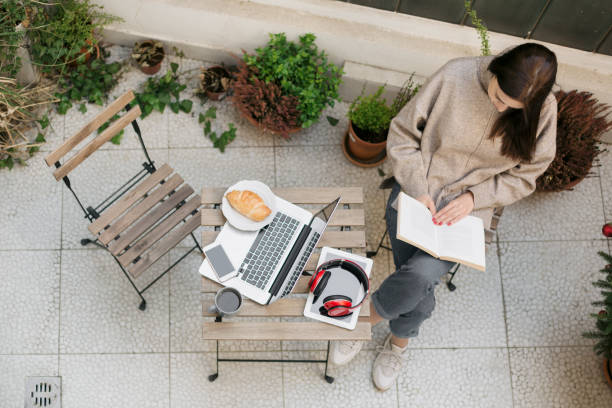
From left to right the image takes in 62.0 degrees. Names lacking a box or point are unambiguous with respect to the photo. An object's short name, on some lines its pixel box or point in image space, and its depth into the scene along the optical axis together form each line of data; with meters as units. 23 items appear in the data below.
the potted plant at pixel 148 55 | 3.09
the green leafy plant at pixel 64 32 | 2.84
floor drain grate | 2.55
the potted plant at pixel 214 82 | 3.06
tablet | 2.04
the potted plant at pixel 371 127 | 2.72
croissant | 2.09
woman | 1.96
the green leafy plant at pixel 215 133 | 3.02
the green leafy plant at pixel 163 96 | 3.07
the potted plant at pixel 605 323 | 2.28
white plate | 2.10
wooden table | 2.04
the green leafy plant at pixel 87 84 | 3.05
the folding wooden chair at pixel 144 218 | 2.32
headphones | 2.00
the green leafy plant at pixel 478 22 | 2.40
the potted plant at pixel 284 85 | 2.79
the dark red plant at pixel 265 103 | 2.80
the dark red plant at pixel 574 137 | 2.66
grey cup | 1.99
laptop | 2.06
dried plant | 2.77
